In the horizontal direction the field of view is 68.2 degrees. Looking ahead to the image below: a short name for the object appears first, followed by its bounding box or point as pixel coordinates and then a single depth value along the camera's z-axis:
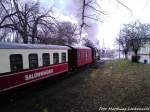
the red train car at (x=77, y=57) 10.02
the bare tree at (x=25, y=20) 9.74
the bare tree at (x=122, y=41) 27.89
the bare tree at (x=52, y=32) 10.41
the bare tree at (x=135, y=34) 22.06
